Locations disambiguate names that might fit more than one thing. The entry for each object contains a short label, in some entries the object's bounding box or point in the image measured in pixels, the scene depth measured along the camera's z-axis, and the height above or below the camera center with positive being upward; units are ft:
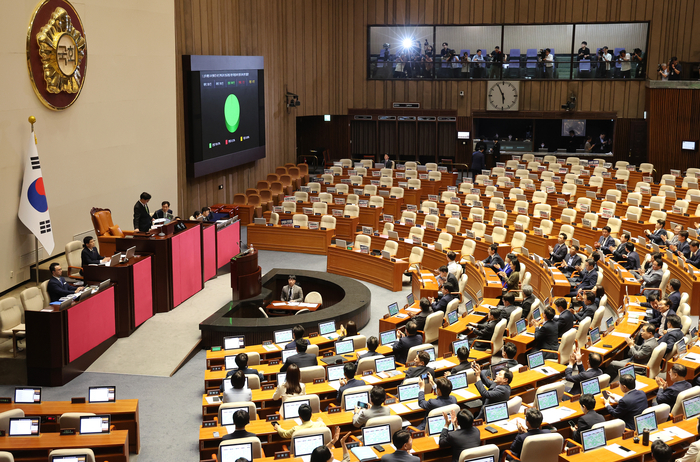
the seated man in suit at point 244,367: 28.86 -10.84
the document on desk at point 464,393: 27.35 -11.10
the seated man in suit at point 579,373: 27.84 -10.56
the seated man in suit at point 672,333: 31.50 -10.06
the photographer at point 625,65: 84.58 +3.88
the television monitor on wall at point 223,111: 62.49 -1.41
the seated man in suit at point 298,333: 32.09 -10.33
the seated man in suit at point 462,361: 29.32 -10.61
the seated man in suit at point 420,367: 28.37 -10.72
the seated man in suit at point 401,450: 20.97 -10.18
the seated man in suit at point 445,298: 39.65 -10.85
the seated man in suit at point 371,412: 24.77 -10.74
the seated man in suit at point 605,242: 48.52 -9.53
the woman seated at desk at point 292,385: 26.91 -10.65
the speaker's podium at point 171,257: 41.06 -9.30
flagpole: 42.14 -9.20
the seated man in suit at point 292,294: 43.42 -11.64
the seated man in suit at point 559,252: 47.96 -10.06
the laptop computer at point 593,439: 23.12 -10.78
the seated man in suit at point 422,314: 37.04 -11.02
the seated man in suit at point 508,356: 29.55 -10.55
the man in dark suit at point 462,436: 22.81 -10.52
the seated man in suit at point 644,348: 31.07 -10.62
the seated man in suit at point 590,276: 41.86 -10.13
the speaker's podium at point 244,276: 43.19 -10.64
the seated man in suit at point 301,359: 30.48 -10.91
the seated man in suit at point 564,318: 34.45 -10.29
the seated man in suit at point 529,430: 22.61 -10.33
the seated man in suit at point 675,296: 36.37 -9.87
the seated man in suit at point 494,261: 46.85 -10.44
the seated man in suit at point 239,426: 22.48 -10.15
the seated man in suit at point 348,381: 27.89 -10.89
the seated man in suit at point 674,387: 26.58 -10.43
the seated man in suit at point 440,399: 25.27 -10.48
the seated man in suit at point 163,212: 46.96 -7.63
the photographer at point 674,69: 79.15 +3.25
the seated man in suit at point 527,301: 37.42 -10.32
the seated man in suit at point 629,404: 25.44 -10.56
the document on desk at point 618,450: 22.86 -11.06
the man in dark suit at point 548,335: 33.83 -10.98
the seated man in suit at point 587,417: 24.35 -10.62
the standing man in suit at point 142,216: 42.74 -7.03
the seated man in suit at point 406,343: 32.42 -10.84
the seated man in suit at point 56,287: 35.24 -9.22
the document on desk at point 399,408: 26.18 -11.20
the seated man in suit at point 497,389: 26.23 -10.51
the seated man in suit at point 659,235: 49.55 -9.20
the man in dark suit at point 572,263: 46.31 -10.38
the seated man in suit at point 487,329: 35.09 -11.16
